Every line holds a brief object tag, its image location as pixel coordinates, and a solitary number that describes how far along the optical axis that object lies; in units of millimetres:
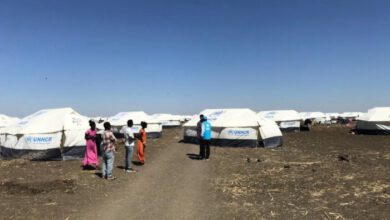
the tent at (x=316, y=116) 92394
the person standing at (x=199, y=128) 20625
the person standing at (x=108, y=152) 15539
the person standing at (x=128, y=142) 17312
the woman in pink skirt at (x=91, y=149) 18375
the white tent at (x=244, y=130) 27703
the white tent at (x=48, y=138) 21516
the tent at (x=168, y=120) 72312
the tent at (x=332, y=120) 91912
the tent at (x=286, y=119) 51656
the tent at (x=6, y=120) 37856
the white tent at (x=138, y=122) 39875
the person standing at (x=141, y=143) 19000
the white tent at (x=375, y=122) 43625
